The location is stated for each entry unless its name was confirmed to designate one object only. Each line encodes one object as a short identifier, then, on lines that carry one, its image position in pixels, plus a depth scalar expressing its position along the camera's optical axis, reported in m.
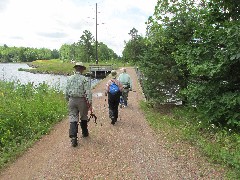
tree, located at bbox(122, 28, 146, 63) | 43.06
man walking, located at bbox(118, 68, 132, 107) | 7.71
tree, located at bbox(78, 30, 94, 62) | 48.51
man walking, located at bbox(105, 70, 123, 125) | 6.02
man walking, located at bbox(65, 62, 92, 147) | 4.52
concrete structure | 29.69
